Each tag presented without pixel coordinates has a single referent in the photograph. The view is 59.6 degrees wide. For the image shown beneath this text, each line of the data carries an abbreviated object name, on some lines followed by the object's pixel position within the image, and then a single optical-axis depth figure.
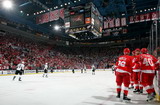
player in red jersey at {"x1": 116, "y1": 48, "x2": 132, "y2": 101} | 4.41
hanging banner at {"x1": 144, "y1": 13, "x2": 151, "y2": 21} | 17.35
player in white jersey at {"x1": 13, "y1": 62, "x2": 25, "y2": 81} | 10.66
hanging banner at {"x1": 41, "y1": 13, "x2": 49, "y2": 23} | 17.40
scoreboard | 13.91
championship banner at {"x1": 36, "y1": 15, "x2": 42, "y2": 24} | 18.33
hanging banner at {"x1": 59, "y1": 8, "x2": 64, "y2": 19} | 15.80
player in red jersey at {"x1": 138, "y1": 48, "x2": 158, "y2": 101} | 4.38
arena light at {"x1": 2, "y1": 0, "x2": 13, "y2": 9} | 11.24
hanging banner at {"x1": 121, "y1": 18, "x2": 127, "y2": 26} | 17.75
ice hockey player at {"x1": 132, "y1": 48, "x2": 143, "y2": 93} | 5.88
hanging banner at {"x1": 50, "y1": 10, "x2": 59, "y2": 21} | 16.05
